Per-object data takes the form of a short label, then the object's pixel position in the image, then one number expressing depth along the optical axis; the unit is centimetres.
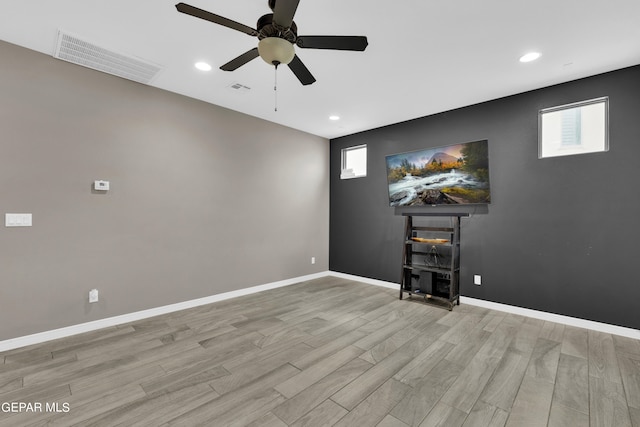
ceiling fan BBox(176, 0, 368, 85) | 167
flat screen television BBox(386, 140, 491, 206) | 389
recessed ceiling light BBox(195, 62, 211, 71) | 295
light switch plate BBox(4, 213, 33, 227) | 261
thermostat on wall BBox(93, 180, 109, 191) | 306
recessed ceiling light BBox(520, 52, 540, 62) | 272
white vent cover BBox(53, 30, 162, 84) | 261
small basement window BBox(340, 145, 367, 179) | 539
